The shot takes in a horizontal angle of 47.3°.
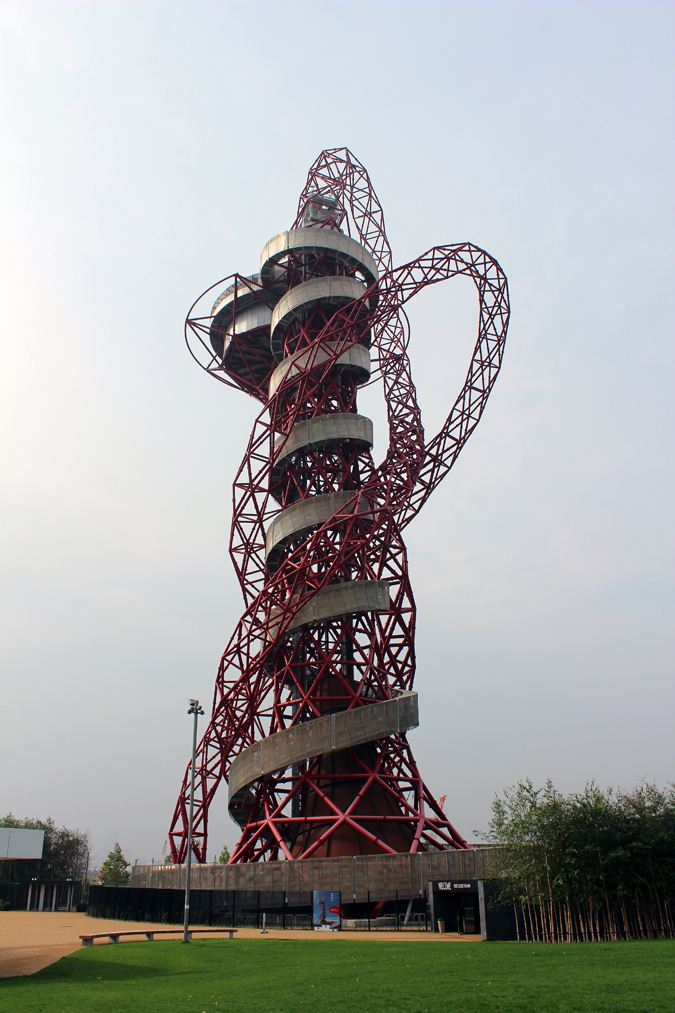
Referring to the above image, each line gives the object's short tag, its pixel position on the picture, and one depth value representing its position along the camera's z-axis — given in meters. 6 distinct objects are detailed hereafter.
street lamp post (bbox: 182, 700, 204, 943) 25.27
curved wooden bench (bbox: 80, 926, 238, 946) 21.92
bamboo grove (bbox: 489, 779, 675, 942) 22.39
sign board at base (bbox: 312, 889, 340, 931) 26.83
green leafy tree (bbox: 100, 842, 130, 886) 63.44
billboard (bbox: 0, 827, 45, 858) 62.88
